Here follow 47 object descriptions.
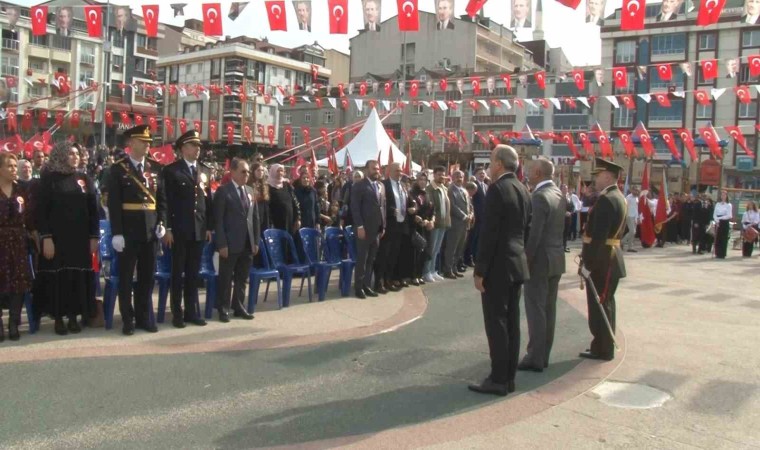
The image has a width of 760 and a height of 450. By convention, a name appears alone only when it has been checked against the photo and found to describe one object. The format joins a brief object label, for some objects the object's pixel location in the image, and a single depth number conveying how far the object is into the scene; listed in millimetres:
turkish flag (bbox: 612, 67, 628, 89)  22125
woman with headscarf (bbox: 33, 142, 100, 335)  6902
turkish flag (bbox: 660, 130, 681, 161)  26059
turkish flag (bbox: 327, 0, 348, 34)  13938
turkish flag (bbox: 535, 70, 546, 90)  22516
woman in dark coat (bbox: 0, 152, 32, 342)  6611
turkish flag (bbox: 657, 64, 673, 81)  20547
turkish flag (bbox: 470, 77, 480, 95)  25564
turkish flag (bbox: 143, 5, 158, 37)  15320
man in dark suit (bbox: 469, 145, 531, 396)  5598
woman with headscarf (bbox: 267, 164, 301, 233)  10555
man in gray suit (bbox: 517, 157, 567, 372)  6445
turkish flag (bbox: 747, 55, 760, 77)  19188
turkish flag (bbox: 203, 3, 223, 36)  14852
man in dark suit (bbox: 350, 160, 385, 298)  10047
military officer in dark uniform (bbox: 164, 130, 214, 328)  7430
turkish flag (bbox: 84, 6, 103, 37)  15849
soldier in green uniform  6852
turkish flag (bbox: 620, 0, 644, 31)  13164
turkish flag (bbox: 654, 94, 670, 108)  23853
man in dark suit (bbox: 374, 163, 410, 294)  10578
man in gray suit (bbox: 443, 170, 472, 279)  12539
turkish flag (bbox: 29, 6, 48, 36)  16422
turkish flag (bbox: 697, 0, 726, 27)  12484
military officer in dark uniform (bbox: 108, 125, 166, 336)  7012
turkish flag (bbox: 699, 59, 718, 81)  18995
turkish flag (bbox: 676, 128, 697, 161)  24922
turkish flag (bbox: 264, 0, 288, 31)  14445
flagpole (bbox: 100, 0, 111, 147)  21625
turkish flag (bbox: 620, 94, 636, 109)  26020
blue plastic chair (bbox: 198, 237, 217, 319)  8188
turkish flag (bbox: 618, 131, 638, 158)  25892
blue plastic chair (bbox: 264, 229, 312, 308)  9219
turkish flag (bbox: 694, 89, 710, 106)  22797
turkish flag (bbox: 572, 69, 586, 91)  21953
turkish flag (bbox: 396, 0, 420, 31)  13688
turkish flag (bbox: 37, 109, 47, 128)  26562
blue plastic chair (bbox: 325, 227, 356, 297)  10266
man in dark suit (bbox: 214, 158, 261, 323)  7997
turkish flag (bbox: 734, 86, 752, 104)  22012
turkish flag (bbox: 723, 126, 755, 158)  25656
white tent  19688
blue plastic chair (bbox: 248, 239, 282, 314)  8578
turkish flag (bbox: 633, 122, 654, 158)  24969
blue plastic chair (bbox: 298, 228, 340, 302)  9836
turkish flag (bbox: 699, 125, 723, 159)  25438
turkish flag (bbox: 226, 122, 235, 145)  30219
